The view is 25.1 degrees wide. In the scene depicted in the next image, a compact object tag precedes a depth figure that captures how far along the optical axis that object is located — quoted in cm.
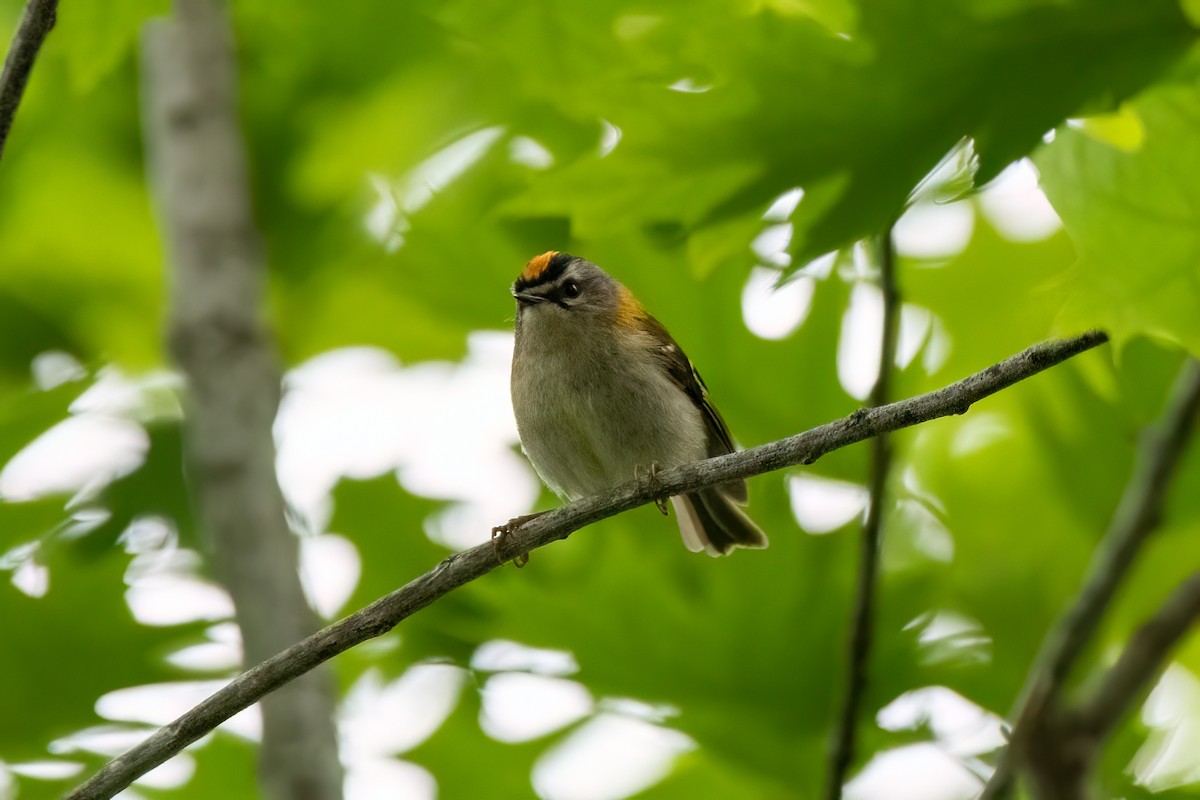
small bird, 938
